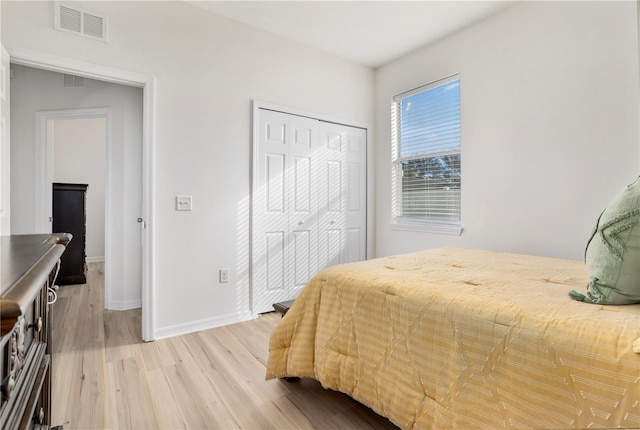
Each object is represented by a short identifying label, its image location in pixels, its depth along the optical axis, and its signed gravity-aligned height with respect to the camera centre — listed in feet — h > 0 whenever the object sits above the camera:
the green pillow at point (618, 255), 3.37 -0.41
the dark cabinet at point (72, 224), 13.60 -0.36
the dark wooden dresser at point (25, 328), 1.46 -0.81
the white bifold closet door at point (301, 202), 10.02 +0.47
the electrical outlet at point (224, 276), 9.31 -1.71
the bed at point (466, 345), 2.84 -1.44
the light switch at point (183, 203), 8.60 +0.33
